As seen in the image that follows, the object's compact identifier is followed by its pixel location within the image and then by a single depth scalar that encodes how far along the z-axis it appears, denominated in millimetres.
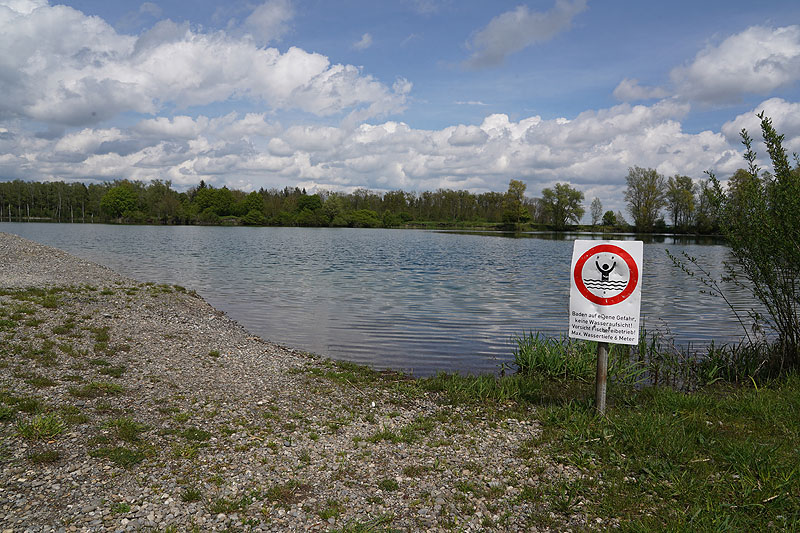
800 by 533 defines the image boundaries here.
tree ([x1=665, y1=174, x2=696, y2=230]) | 95175
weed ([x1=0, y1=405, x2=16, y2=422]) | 6633
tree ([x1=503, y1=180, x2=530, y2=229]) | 140375
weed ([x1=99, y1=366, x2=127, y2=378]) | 9162
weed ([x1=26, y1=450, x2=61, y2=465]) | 5605
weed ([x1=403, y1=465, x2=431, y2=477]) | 5844
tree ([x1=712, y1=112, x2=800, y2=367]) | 9664
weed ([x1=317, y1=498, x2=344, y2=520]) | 4898
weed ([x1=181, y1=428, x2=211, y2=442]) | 6573
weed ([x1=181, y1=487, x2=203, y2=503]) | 5078
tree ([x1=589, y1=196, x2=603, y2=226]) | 130375
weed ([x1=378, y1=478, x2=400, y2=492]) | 5488
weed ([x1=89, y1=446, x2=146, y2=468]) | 5727
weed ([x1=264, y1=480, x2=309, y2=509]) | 5160
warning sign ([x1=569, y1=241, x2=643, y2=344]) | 6789
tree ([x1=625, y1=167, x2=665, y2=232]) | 100125
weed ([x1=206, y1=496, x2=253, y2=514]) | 4907
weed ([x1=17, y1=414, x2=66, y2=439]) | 6176
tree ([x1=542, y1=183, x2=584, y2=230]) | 129250
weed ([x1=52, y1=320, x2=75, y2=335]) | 11646
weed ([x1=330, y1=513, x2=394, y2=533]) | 4672
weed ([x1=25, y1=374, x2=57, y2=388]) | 8156
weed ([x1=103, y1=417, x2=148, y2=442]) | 6414
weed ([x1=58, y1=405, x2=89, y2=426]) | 6723
